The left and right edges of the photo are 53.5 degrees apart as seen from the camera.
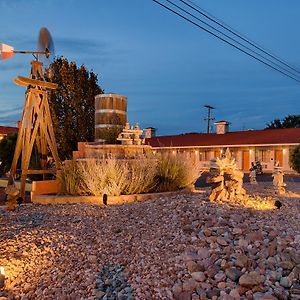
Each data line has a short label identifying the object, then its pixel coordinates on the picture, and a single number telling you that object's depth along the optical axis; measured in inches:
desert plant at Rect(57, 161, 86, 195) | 261.9
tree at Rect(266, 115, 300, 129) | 1456.5
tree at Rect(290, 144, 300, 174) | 576.3
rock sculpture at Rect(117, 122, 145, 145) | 307.9
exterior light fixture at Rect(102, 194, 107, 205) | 237.7
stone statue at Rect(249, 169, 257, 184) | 503.0
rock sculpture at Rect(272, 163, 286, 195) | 349.0
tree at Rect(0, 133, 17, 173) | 560.3
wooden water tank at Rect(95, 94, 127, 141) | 347.2
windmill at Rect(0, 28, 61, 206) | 291.7
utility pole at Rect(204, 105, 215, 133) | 1575.8
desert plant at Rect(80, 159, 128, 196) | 249.9
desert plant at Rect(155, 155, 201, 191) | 279.5
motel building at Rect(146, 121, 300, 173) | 871.3
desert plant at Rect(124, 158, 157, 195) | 258.8
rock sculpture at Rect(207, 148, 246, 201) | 222.3
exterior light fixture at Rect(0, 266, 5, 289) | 126.2
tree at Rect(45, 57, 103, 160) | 437.7
